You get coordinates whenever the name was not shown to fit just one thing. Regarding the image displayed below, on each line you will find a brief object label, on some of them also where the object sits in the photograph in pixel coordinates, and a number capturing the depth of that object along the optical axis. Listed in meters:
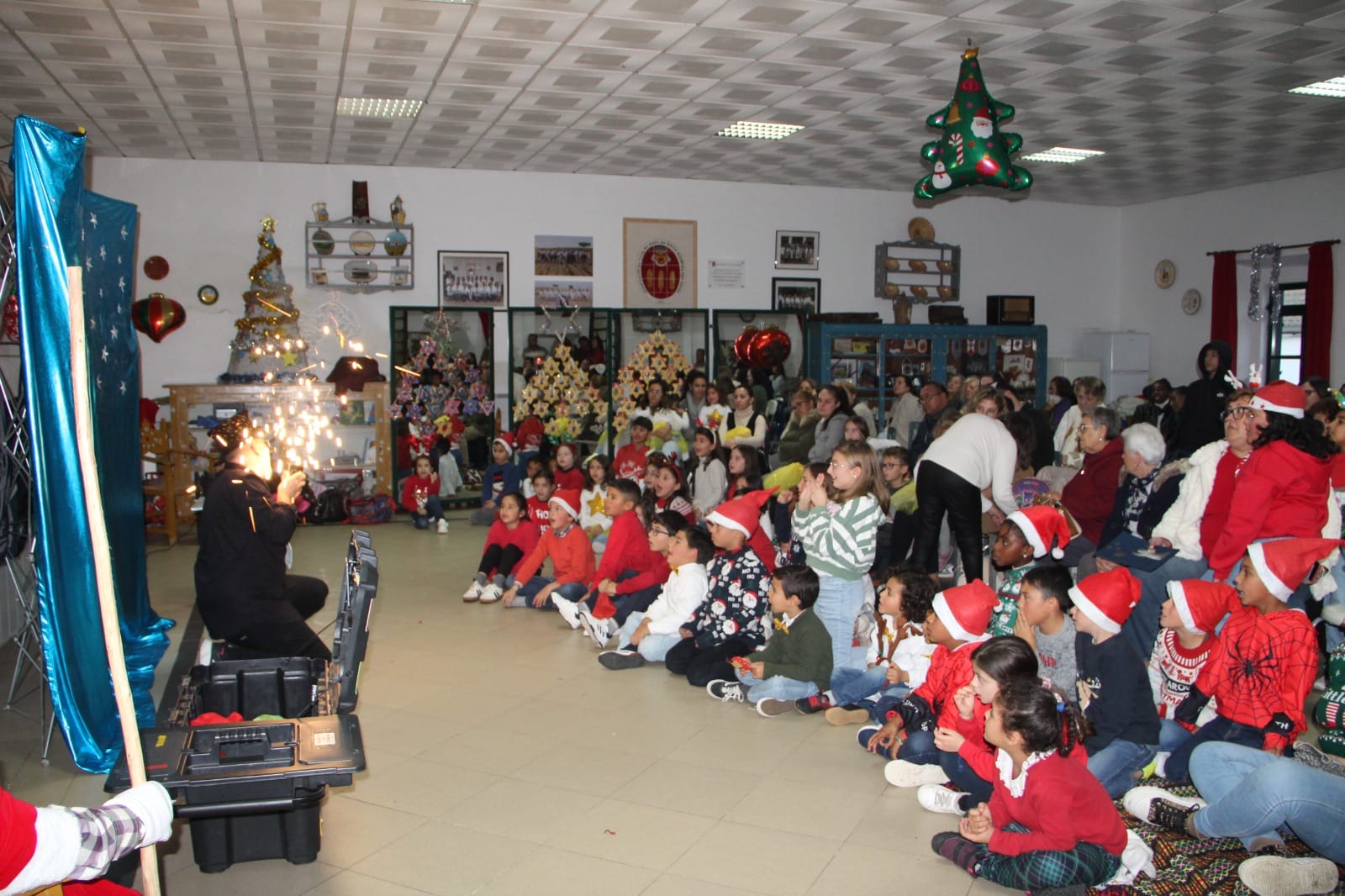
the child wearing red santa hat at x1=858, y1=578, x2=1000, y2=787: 4.04
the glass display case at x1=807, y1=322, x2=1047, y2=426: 11.78
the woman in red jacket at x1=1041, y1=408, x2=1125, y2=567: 5.59
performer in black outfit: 4.59
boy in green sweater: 4.86
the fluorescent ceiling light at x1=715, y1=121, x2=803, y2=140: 9.15
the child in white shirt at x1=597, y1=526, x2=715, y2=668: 5.62
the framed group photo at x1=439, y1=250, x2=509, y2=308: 10.95
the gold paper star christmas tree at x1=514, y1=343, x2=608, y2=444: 10.22
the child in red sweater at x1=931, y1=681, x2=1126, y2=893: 3.15
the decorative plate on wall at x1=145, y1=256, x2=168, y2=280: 10.10
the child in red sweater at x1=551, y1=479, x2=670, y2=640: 6.34
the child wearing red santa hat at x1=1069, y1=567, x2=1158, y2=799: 3.75
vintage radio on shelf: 12.87
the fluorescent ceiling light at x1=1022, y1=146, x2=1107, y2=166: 10.25
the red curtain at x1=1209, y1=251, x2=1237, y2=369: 11.97
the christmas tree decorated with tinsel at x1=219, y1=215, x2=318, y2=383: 10.03
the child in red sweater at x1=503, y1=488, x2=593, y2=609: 6.88
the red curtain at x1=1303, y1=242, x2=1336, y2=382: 10.91
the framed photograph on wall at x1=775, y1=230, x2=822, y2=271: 12.09
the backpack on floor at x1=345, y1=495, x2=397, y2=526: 10.09
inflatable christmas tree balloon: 6.13
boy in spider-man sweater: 3.71
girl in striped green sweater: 5.07
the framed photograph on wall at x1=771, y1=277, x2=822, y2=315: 12.14
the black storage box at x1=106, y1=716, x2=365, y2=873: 3.06
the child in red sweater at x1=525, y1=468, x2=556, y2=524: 7.48
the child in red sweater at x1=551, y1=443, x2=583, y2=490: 8.52
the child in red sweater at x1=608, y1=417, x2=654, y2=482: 8.85
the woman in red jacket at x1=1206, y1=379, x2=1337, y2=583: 4.52
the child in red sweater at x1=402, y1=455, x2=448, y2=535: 9.95
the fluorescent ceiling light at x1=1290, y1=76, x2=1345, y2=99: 7.59
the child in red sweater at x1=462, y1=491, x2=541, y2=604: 7.34
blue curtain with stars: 3.98
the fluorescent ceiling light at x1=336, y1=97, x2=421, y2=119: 8.06
